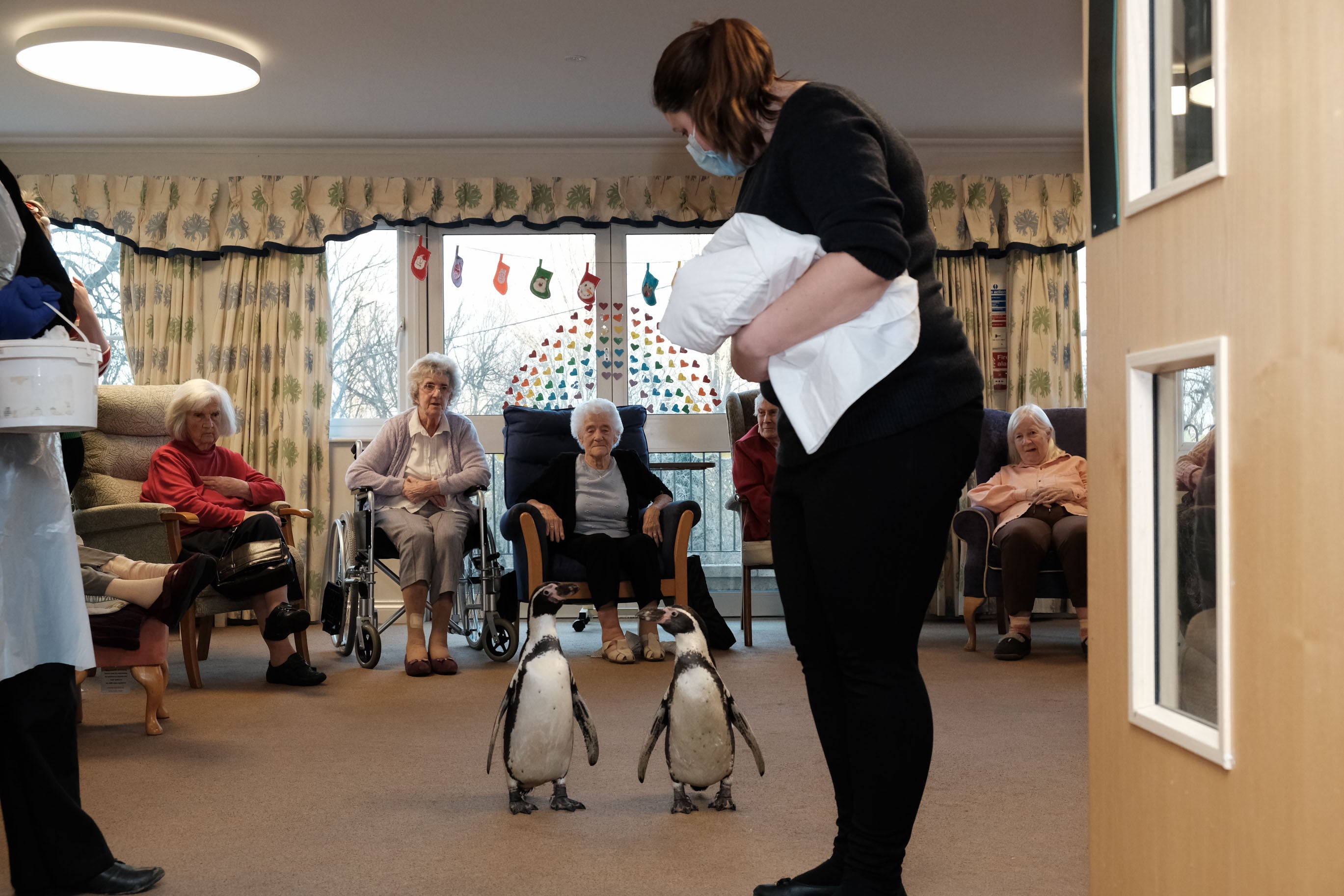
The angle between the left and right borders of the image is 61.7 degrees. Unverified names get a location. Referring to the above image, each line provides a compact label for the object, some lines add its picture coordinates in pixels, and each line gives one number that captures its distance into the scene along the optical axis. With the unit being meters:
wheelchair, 4.02
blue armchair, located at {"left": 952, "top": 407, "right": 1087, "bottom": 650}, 4.16
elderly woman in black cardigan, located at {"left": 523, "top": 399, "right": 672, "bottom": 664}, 4.09
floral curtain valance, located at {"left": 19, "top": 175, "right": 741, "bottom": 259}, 5.25
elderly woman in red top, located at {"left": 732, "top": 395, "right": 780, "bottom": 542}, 4.59
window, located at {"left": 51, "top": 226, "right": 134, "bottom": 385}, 5.43
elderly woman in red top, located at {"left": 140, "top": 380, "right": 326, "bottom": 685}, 3.66
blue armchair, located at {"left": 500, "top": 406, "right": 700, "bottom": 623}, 4.04
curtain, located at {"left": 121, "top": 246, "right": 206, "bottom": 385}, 5.25
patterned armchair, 3.61
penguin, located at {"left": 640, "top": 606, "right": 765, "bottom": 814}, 2.07
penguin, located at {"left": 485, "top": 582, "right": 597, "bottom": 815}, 2.11
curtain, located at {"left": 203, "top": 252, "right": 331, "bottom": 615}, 5.23
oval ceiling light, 3.96
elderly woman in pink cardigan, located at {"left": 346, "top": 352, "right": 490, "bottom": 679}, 4.05
